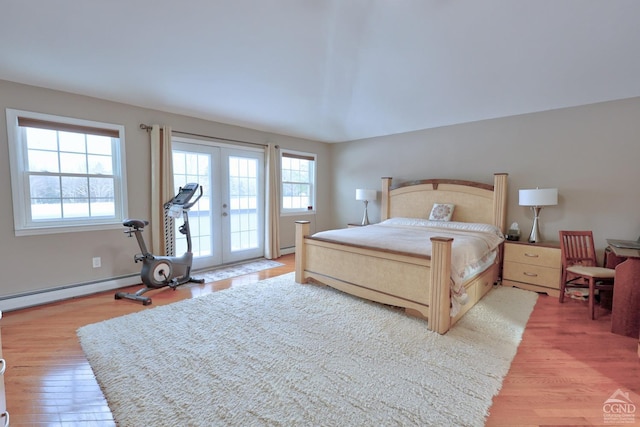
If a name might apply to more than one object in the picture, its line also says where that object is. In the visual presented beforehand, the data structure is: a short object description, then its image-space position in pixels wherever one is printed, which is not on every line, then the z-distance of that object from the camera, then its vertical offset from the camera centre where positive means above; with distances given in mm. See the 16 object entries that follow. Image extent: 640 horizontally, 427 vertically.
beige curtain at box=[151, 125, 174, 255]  3824 +186
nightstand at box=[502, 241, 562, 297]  3432 -854
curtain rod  3770 +934
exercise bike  3336 -817
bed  2539 -648
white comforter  2658 -488
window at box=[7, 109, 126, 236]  3002 +268
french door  4305 -69
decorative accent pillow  4391 -222
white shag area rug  1626 -1201
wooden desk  2469 -883
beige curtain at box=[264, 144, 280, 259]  5113 -234
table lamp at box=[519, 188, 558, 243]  3434 -14
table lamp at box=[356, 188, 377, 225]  5352 +45
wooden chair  3240 -673
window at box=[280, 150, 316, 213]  5578 +338
